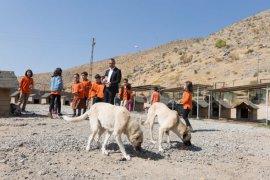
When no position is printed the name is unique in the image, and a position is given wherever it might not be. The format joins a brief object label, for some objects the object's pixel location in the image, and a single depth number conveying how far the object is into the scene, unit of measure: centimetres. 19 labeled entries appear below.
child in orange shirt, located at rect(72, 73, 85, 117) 892
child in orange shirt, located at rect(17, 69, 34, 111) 911
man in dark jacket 687
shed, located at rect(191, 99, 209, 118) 1972
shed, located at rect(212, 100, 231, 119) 2015
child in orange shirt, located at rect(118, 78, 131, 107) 970
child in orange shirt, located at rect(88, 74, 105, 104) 787
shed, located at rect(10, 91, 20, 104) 2256
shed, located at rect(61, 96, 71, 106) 2575
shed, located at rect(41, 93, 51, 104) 2502
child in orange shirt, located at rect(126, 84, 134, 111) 973
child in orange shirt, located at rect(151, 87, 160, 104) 949
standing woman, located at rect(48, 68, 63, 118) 844
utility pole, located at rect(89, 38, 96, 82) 2261
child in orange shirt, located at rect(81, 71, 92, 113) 893
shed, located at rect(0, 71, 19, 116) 905
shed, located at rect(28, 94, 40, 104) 2520
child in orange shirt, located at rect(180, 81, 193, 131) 754
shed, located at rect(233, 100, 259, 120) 1928
